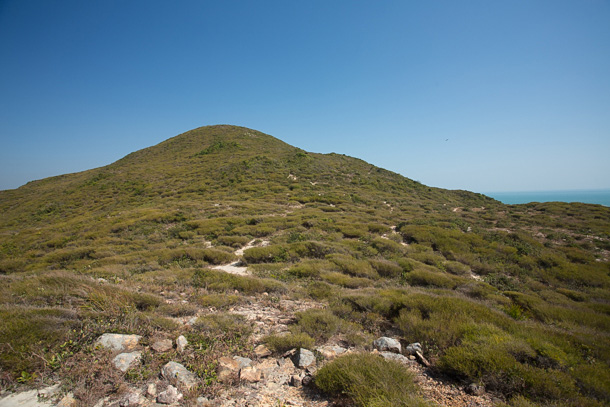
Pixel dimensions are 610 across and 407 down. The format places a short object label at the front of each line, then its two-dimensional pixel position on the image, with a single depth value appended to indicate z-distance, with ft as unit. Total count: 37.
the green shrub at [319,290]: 22.48
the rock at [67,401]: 9.47
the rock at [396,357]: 13.16
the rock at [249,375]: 11.72
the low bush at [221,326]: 14.76
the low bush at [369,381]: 9.87
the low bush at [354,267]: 29.27
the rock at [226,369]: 11.50
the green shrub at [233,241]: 41.42
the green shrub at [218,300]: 19.26
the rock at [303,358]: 12.89
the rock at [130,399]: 9.93
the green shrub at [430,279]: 27.09
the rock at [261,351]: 13.73
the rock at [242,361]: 12.64
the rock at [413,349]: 14.02
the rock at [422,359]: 13.23
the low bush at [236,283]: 23.04
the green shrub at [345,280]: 25.82
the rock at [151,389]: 10.47
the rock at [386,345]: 14.28
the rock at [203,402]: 10.08
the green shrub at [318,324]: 15.60
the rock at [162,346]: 12.93
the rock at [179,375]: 11.01
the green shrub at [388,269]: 30.25
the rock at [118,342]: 12.42
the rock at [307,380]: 11.85
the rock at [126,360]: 11.39
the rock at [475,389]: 11.10
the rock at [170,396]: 10.13
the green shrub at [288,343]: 14.10
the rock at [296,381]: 11.78
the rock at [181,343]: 12.95
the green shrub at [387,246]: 39.18
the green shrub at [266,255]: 34.19
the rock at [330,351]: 13.68
